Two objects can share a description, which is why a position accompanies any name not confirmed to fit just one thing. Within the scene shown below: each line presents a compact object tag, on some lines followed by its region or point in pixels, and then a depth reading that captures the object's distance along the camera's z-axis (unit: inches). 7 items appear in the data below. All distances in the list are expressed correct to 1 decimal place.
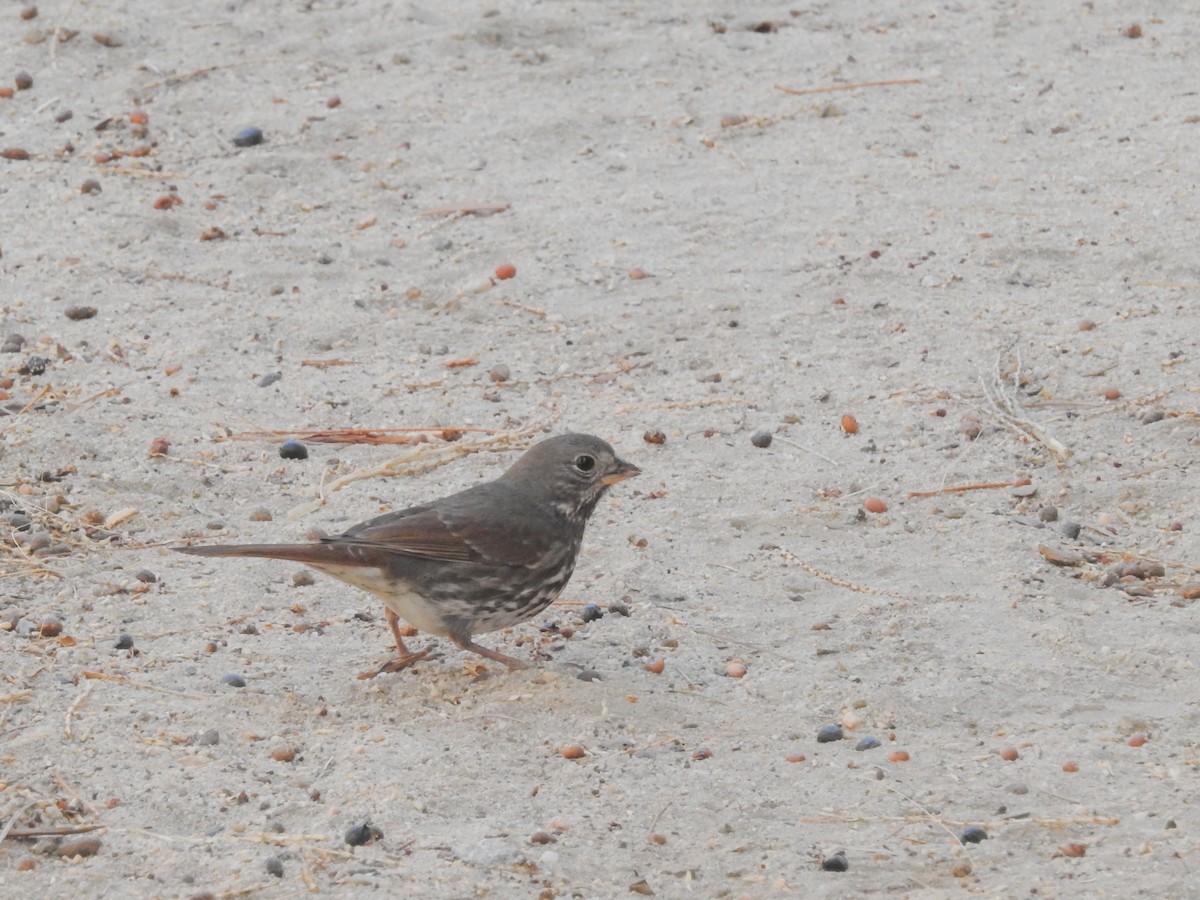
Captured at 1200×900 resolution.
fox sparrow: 426.9
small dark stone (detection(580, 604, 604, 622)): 464.1
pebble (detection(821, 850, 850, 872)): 339.6
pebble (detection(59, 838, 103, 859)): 348.8
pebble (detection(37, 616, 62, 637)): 437.7
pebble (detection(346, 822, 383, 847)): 350.0
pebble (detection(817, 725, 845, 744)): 395.9
